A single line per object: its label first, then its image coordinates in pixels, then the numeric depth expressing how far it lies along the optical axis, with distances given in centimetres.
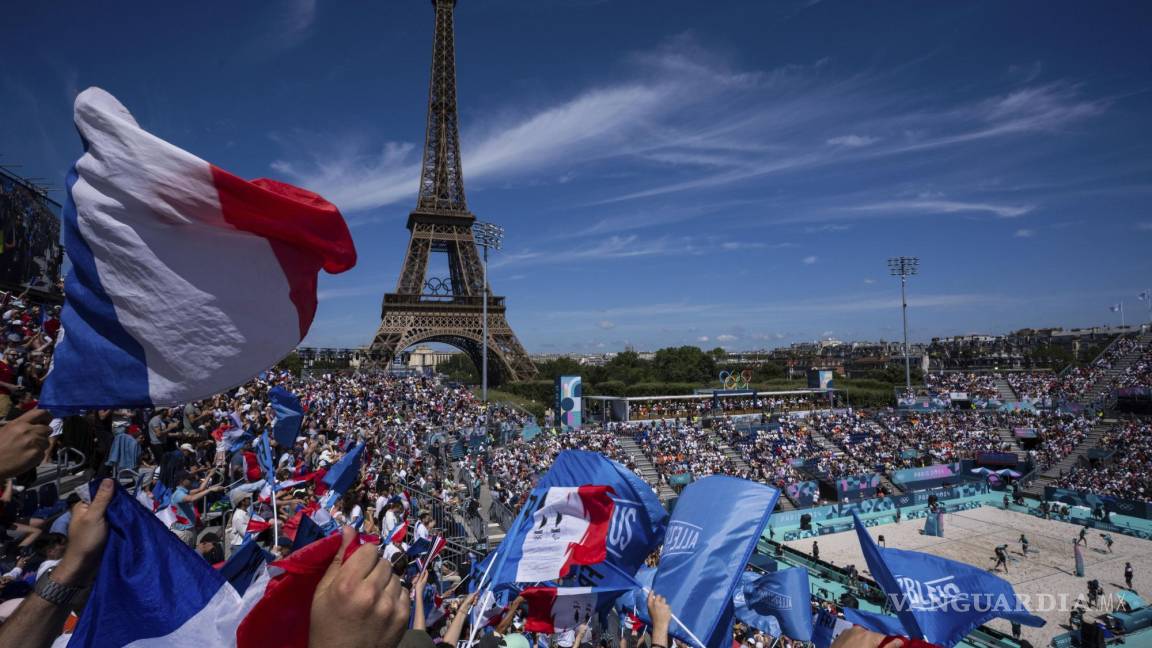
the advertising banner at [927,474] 3155
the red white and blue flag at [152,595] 225
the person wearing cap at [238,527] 710
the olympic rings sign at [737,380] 4759
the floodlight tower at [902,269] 5298
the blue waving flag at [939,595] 525
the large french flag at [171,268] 279
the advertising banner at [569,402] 3328
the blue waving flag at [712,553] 538
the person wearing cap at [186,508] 673
